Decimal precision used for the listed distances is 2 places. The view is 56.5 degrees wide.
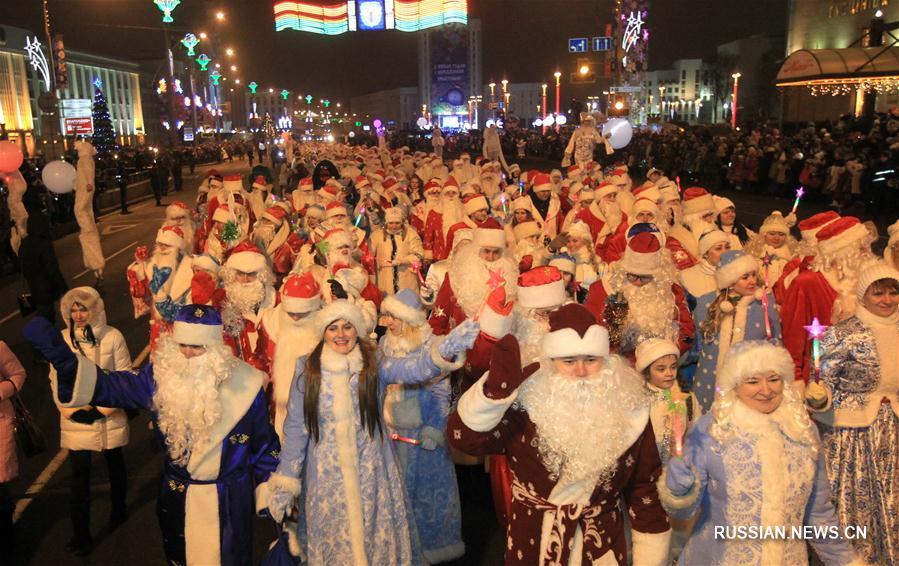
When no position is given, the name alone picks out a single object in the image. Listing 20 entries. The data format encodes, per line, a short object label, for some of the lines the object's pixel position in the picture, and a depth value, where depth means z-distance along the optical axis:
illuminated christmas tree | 46.66
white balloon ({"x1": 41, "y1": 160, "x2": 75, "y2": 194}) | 16.84
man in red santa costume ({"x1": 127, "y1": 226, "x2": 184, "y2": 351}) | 7.05
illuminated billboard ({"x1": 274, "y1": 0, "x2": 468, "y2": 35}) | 39.91
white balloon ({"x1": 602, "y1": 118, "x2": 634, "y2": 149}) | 22.66
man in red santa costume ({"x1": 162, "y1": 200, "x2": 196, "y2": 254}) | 9.62
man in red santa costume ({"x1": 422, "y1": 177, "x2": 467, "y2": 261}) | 11.23
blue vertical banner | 118.50
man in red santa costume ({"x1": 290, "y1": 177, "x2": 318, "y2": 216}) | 13.77
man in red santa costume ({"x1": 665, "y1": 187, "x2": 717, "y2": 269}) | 9.02
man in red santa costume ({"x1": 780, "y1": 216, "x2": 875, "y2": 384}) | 5.58
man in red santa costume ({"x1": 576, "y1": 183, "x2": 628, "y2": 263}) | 9.84
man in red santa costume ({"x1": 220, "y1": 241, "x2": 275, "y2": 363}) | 6.31
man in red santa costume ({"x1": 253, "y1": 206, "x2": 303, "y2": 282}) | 9.88
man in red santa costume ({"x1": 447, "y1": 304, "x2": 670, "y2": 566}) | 3.31
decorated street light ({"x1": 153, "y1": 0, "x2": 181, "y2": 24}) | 60.50
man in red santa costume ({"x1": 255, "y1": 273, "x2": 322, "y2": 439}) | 5.19
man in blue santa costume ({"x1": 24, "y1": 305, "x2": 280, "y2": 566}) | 4.04
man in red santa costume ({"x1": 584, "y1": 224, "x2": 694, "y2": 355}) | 5.54
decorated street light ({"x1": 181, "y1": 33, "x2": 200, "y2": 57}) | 80.90
